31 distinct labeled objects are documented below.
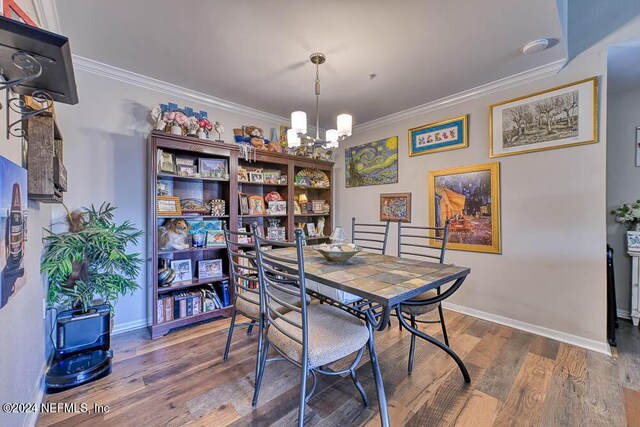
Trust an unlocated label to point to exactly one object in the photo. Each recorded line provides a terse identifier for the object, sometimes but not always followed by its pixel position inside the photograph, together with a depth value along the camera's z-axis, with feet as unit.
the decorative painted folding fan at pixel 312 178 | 11.96
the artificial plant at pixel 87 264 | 5.54
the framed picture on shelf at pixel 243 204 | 9.95
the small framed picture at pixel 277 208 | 10.89
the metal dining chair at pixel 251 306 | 5.25
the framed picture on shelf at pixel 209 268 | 8.86
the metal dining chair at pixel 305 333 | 3.90
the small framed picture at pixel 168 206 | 7.88
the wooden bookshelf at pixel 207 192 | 7.64
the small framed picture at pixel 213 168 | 8.91
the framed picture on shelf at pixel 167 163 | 7.92
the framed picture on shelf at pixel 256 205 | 10.33
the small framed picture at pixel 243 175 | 10.06
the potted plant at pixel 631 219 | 8.01
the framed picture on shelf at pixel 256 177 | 10.37
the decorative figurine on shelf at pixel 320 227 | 12.91
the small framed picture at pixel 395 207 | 11.07
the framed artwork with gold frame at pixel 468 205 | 8.75
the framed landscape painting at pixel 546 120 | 7.07
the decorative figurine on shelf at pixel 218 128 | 9.16
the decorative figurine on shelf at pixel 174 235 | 8.21
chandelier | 6.30
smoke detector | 6.50
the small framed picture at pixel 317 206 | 12.47
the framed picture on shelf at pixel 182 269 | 8.50
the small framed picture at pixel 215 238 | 8.99
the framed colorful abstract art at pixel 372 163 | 11.58
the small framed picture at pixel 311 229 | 12.59
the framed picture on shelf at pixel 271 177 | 10.78
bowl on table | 5.75
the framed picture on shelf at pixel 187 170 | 8.54
